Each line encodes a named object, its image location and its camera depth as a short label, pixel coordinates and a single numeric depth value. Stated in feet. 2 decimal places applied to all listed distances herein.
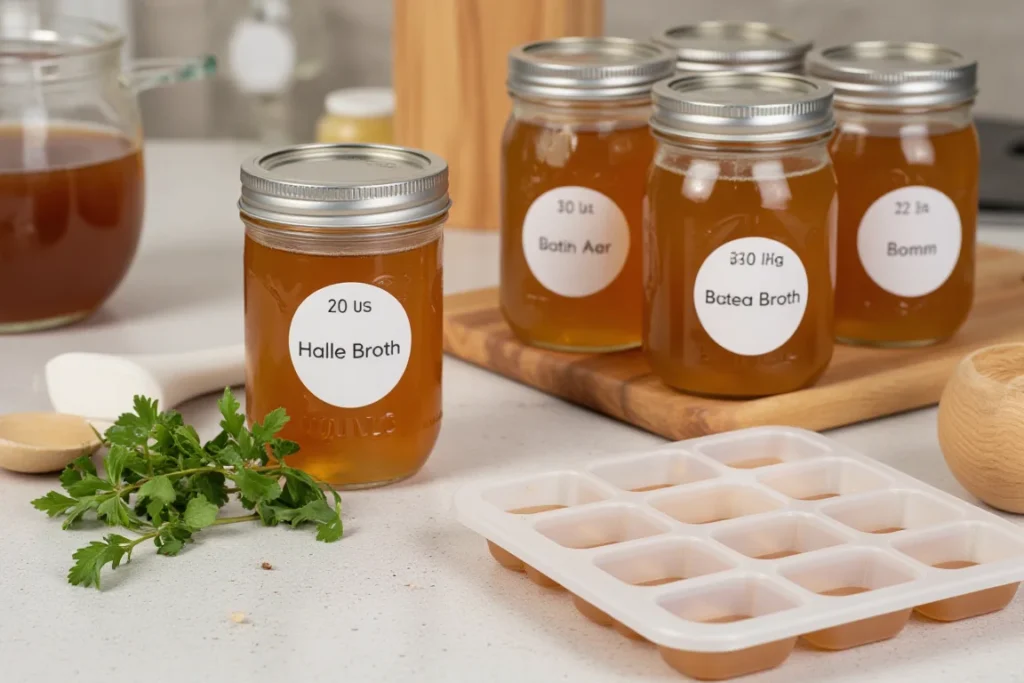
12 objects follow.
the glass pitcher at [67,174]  3.99
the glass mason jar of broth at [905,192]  3.80
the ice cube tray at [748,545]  3.05
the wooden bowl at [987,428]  3.35
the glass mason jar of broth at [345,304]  3.37
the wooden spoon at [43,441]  3.53
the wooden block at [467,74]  4.58
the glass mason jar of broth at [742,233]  3.57
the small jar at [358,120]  4.78
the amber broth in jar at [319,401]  3.40
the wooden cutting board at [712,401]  3.67
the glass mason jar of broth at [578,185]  3.79
